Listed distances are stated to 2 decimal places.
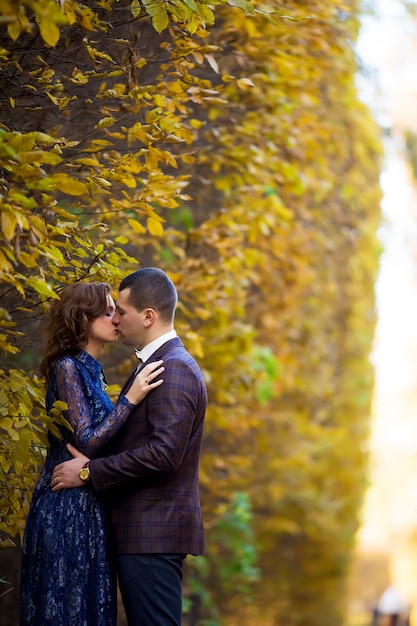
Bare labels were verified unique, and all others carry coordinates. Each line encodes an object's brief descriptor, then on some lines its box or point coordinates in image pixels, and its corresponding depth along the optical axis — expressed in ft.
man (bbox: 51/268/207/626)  25.21
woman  25.46
